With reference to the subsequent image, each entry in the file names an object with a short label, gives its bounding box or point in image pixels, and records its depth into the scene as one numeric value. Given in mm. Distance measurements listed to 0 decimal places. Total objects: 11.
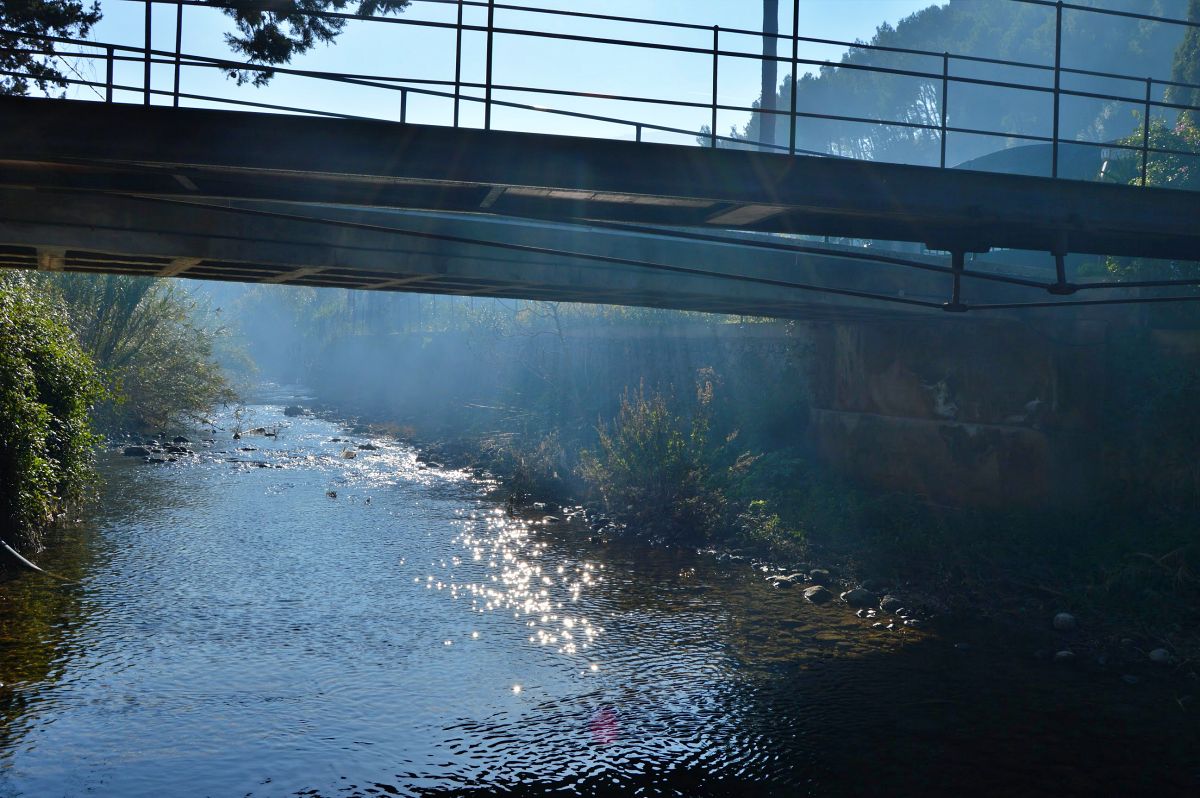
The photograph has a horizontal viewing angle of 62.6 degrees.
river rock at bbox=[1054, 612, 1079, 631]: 14375
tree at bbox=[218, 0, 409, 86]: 15711
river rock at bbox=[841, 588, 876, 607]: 15758
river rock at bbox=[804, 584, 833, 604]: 15977
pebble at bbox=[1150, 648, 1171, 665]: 12977
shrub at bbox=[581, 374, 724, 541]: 20500
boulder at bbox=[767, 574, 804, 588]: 16984
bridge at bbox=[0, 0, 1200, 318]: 9070
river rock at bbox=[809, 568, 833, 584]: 17125
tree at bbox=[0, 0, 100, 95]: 14125
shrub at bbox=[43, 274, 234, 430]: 33094
